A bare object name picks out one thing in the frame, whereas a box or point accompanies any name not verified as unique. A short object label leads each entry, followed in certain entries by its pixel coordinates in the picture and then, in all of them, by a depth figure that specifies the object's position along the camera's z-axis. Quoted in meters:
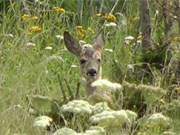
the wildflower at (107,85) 7.44
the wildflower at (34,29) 16.53
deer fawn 14.24
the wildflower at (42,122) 7.38
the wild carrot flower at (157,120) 7.81
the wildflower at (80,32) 18.39
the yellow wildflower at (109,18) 17.83
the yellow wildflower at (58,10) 18.22
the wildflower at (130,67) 14.49
